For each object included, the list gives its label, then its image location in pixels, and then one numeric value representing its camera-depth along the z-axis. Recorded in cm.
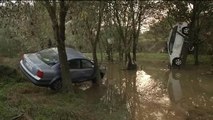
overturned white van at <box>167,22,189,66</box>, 2306
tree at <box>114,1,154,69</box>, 2105
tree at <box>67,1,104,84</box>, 1304
